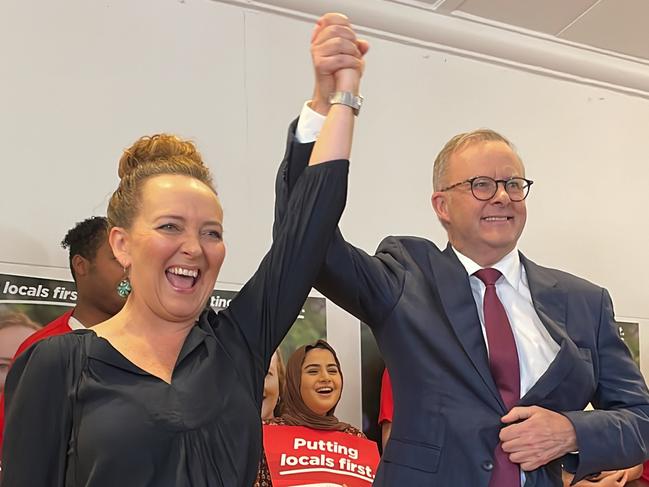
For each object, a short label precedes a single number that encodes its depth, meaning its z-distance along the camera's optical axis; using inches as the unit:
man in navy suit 60.5
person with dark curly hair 98.2
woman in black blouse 44.1
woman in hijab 107.8
